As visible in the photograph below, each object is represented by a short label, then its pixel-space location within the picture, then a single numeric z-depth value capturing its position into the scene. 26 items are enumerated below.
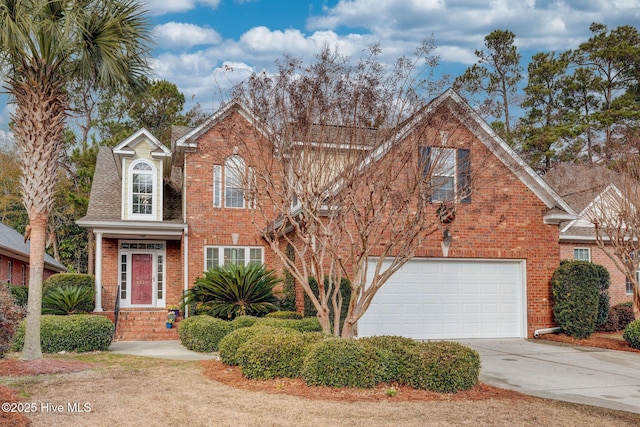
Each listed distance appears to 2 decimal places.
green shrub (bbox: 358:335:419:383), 9.09
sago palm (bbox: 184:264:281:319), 15.72
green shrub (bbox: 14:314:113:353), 13.12
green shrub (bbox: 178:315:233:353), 13.63
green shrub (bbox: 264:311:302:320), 15.14
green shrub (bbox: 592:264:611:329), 16.75
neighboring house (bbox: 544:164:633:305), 23.33
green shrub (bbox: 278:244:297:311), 17.33
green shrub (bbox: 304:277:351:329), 14.42
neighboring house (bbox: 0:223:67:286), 24.47
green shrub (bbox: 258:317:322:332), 12.88
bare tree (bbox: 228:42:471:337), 11.28
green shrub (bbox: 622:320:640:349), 15.09
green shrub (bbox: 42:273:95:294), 19.50
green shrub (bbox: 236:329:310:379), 9.52
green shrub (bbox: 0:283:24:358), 10.20
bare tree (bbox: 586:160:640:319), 16.41
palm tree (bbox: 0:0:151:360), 11.07
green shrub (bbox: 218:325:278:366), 10.84
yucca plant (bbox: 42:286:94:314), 17.22
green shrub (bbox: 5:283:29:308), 21.14
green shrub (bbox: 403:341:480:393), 8.94
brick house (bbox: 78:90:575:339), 16.27
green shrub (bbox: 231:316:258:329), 13.63
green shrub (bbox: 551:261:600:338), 16.52
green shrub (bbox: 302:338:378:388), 8.83
